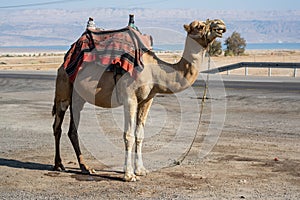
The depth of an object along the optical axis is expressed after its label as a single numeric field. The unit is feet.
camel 27.68
